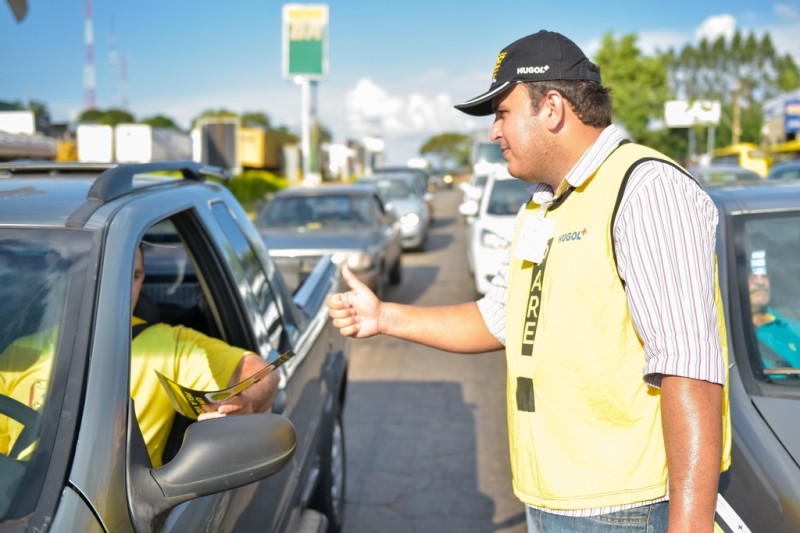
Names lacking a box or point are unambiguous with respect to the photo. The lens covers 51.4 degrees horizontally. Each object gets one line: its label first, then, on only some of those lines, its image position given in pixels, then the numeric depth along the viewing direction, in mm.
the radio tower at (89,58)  59188
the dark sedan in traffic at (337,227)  9266
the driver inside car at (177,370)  2488
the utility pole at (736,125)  75375
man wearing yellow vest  1676
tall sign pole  35625
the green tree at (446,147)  129175
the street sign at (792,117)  43156
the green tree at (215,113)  76806
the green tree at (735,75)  82375
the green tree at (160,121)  50022
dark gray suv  1653
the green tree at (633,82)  69250
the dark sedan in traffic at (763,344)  2256
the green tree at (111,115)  37875
